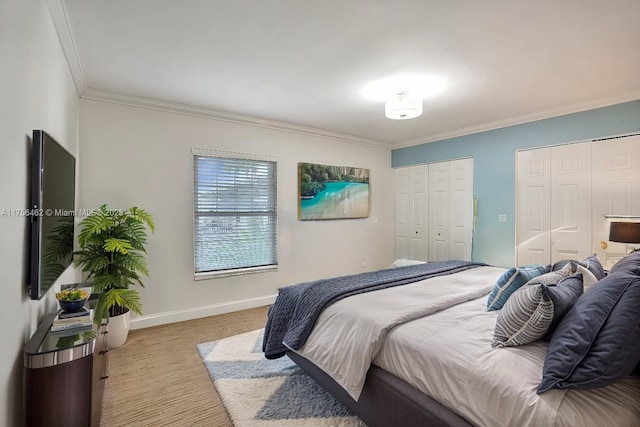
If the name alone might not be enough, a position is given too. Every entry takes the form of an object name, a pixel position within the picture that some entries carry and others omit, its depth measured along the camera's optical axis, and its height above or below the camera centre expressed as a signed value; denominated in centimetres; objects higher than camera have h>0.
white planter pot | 285 -110
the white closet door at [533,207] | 382 +8
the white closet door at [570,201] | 350 +14
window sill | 371 -76
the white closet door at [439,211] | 485 +4
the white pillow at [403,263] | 399 -65
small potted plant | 170 -49
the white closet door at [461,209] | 454 +7
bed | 112 -65
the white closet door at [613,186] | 318 +29
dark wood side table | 129 -73
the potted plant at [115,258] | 263 -40
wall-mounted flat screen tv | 141 +1
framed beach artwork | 459 +35
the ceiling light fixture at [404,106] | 300 +107
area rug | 188 -126
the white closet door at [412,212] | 520 +2
